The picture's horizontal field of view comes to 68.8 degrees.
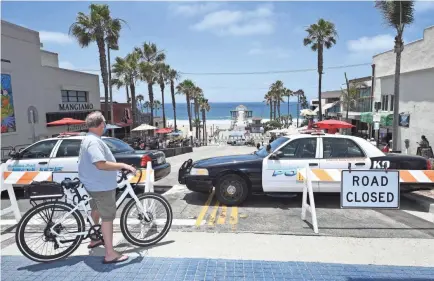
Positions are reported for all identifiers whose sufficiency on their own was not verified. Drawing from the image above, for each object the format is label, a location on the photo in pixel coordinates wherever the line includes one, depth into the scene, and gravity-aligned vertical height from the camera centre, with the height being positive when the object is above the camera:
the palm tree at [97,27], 21.06 +6.12
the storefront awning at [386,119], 23.61 -0.59
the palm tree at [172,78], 44.94 +5.58
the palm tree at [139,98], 98.50 +6.03
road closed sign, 5.19 -1.28
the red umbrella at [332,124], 17.38 -0.68
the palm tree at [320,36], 29.42 +7.17
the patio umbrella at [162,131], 34.66 -1.54
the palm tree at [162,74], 37.90 +5.38
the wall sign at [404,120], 21.41 -0.64
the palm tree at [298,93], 94.47 +6.11
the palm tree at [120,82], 30.38 +3.70
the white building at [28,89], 16.80 +1.92
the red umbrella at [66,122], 18.83 -0.15
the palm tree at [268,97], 81.47 +4.50
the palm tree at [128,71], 29.25 +4.39
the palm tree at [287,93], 82.79 +5.75
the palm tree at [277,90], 77.00 +5.84
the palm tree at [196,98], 59.62 +3.53
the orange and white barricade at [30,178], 5.20 -1.04
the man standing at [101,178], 3.74 -0.72
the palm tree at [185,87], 54.41 +5.01
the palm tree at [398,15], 12.42 +3.82
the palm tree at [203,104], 79.94 +3.02
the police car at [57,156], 7.13 -0.86
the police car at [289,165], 6.50 -1.07
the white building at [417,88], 19.11 +1.43
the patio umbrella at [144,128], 28.22 -0.96
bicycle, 3.89 -1.31
